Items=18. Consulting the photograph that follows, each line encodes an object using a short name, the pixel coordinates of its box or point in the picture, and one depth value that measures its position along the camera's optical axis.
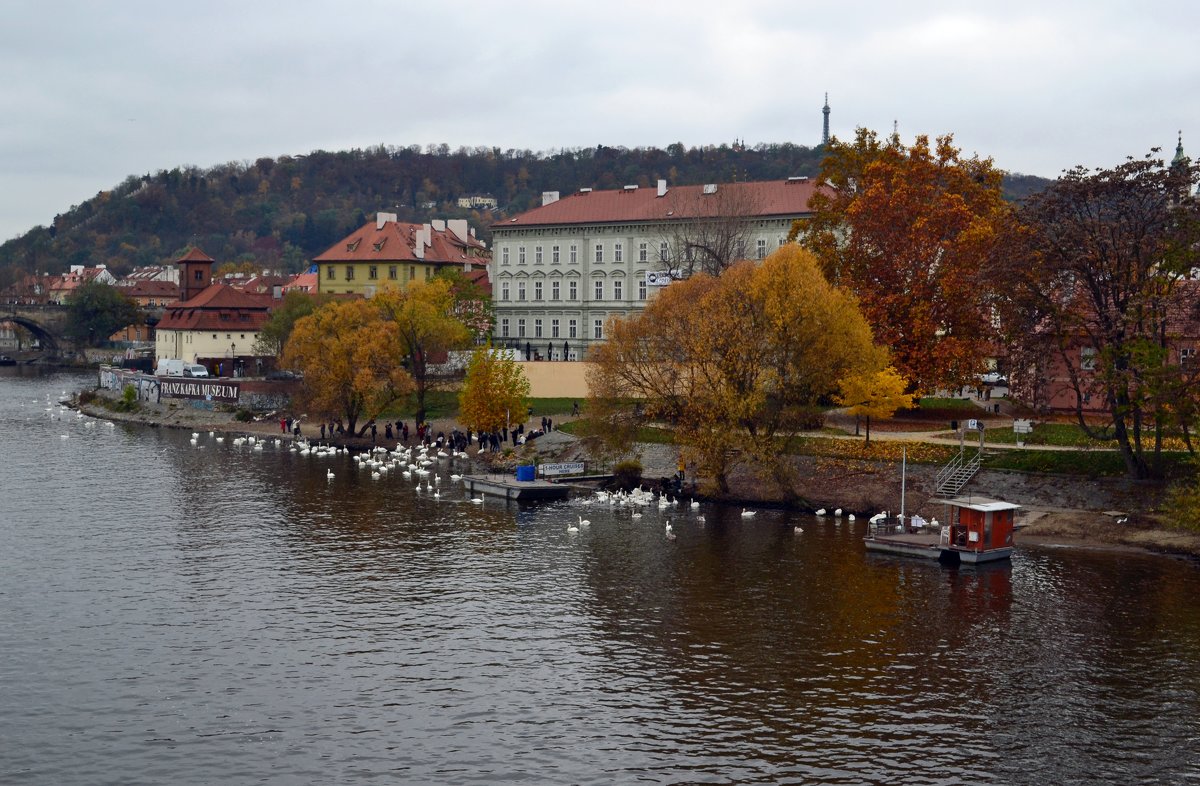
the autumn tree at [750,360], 68.00
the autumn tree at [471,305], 121.00
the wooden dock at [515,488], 71.31
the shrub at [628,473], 75.00
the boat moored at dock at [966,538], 53.88
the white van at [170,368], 130.75
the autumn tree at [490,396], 87.50
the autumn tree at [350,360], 94.69
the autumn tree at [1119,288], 59.28
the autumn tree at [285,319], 126.44
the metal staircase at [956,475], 65.00
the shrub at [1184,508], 53.84
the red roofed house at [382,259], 144.62
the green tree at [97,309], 197.50
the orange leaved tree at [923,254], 74.25
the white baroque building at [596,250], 114.06
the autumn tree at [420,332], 99.56
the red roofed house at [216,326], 139.62
